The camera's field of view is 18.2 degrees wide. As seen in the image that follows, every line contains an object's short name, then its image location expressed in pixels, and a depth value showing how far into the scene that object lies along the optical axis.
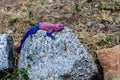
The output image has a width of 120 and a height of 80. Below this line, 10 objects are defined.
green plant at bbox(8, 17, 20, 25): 4.14
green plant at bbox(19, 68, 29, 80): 3.11
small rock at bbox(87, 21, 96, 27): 4.02
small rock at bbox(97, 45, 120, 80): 3.08
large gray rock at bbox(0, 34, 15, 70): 3.26
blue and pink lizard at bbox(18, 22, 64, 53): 3.31
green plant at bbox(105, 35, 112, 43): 3.70
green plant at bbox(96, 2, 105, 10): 4.30
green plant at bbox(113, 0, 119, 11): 4.23
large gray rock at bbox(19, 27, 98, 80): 3.00
